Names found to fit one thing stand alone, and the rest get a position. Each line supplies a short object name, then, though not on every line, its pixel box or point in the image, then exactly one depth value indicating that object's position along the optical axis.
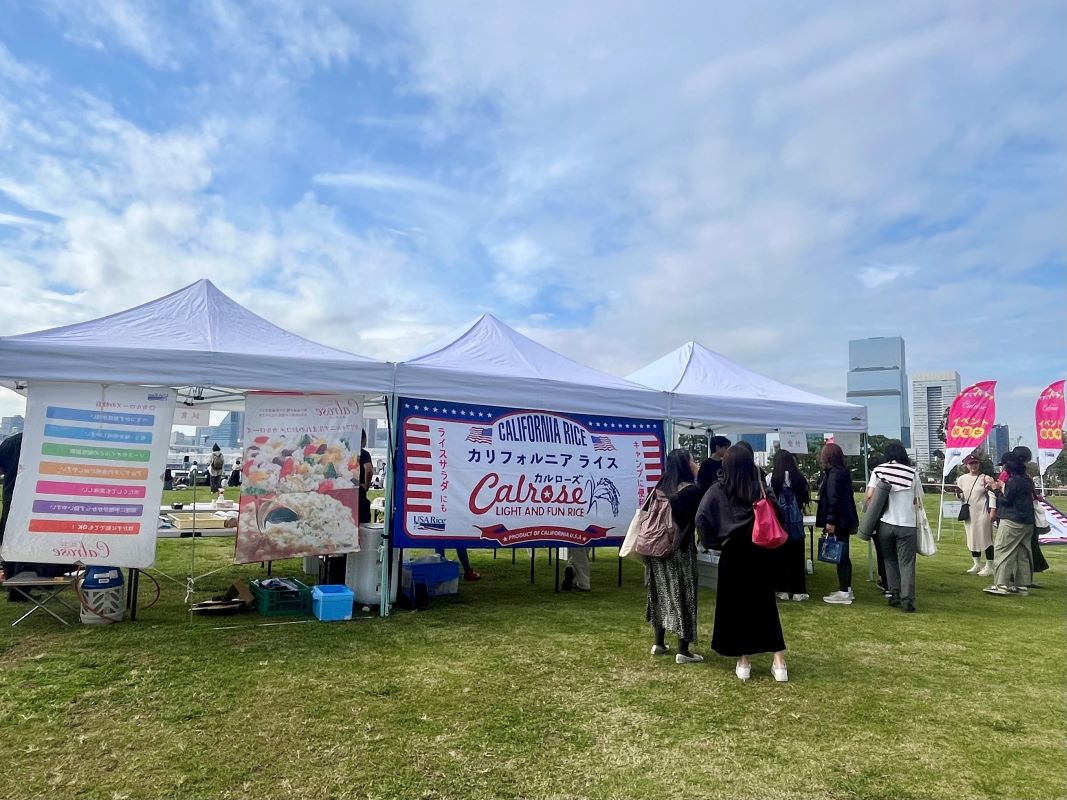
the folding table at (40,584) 4.92
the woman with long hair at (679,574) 4.46
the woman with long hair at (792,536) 6.77
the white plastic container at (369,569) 5.77
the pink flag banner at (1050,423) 12.16
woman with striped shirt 6.20
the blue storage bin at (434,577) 6.13
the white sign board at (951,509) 12.90
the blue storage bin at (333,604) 5.39
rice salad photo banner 5.28
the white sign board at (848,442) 8.09
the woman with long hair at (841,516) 6.64
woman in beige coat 8.90
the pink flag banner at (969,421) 11.53
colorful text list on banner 4.81
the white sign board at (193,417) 6.49
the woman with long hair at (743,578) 4.04
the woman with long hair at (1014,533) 7.14
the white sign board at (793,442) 8.18
